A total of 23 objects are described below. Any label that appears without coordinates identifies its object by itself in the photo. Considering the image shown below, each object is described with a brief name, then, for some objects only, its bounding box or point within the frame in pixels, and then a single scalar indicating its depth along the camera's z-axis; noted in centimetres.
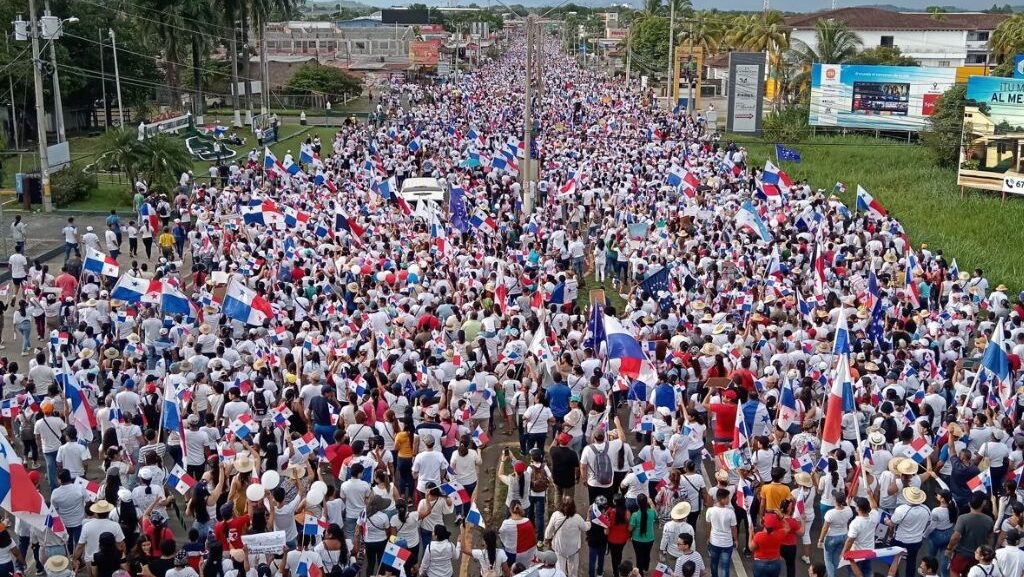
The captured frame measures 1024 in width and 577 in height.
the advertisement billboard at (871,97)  5069
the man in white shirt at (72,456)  1121
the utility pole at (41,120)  2952
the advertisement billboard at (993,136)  3359
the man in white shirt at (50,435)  1196
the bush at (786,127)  4972
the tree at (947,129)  3978
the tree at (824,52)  6016
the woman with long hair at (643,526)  985
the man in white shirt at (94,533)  938
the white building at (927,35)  9644
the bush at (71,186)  3228
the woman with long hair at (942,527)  993
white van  2725
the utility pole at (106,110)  4797
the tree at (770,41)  6103
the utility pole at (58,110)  3534
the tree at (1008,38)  5722
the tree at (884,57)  6981
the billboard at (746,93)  5006
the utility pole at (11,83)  4127
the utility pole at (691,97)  5594
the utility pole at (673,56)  5841
